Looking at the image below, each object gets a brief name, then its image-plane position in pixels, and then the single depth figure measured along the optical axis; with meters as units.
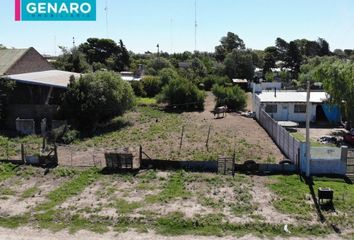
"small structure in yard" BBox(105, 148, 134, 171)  21.47
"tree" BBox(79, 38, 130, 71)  90.06
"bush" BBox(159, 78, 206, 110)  42.94
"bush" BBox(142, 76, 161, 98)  54.72
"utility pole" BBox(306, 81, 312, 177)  20.25
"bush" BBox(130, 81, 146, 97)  54.25
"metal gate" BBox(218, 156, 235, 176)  20.99
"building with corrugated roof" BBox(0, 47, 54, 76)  39.59
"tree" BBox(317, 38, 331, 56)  125.12
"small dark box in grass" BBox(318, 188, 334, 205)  16.75
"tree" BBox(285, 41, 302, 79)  93.44
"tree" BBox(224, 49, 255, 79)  70.31
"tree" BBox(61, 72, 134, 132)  32.53
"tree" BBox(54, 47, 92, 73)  61.16
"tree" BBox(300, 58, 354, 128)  29.80
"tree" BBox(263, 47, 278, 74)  93.34
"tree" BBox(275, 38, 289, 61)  101.41
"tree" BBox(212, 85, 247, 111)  42.47
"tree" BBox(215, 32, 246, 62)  126.56
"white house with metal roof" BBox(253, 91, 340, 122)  36.90
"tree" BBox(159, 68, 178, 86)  54.00
